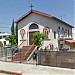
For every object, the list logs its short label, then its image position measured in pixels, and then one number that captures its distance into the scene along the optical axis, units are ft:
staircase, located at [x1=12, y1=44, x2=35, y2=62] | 33.64
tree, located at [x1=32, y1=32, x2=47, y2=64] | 39.65
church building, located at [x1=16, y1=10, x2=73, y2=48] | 43.27
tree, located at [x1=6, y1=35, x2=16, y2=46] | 69.59
